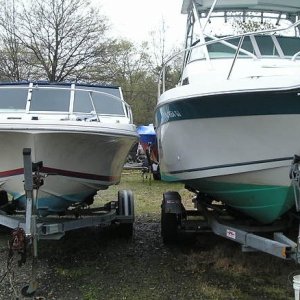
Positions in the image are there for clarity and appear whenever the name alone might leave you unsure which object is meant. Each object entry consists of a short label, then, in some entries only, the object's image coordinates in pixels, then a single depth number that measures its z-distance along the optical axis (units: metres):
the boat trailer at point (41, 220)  2.79
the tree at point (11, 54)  14.55
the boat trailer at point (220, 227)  2.65
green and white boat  2.72
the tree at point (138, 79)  18.34
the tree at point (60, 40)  14.25
